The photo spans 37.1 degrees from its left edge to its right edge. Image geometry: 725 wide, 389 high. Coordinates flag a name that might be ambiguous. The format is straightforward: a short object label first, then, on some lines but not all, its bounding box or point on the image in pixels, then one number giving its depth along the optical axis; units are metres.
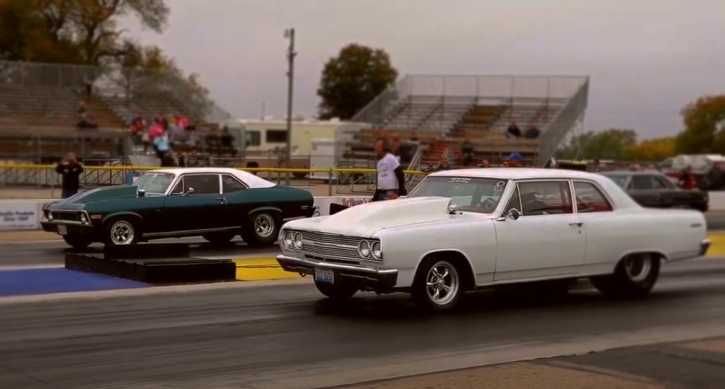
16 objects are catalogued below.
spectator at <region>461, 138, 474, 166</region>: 27.18
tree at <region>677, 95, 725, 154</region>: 77.00
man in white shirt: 18.41
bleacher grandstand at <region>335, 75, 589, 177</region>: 42.78
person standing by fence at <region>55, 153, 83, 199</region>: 22.39
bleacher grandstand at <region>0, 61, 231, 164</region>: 37.00
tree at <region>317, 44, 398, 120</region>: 84.00
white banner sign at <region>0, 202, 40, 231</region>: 22.23
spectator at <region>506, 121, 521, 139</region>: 41.04
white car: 10.50
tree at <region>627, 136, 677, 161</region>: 77.62
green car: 17.48
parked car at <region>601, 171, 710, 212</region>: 27.16
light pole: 48.28
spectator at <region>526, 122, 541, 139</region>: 40.34
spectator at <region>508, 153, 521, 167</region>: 18.81
